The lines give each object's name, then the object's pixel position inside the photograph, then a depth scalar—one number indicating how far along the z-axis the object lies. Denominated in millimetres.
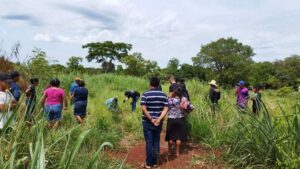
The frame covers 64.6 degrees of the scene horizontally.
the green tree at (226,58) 34942
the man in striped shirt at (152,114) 4240
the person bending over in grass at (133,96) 7180
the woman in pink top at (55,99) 5068
